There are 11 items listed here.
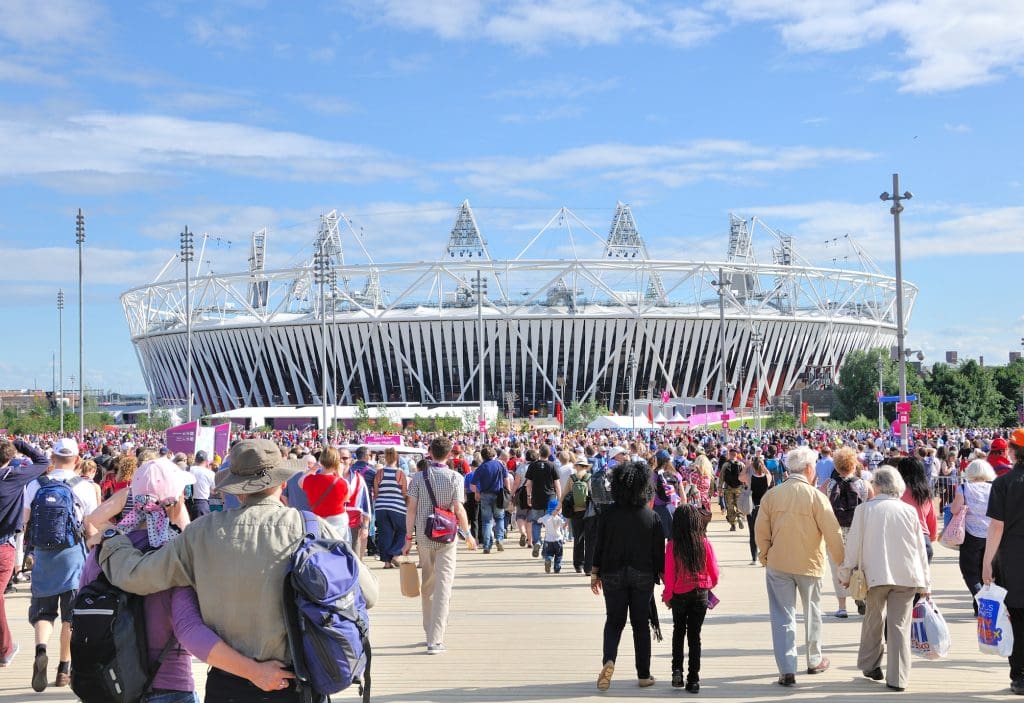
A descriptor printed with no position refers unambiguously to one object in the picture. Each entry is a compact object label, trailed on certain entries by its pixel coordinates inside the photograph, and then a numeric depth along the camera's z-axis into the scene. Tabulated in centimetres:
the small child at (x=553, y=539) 1408
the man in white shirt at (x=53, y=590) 727
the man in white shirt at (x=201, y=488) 1235
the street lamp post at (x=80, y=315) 4457
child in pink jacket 721
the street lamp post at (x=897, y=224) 2645
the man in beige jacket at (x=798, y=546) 744
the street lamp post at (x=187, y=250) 5389
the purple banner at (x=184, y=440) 2338
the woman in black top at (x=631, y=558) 715
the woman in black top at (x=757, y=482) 1465
